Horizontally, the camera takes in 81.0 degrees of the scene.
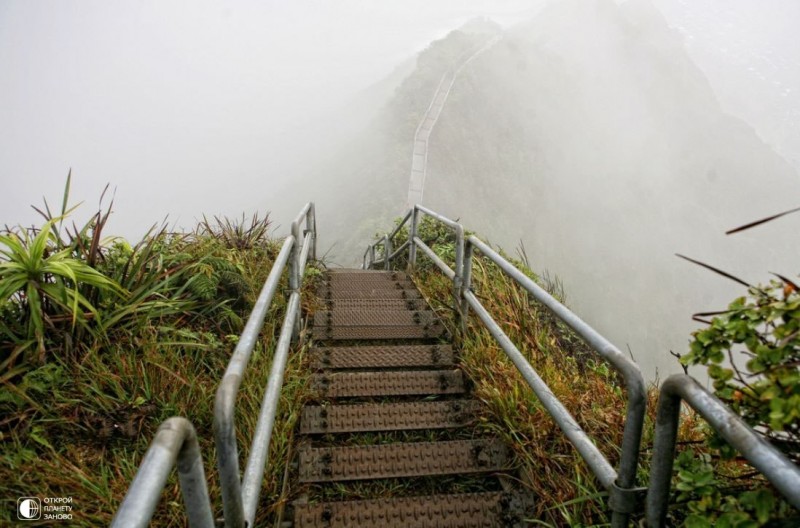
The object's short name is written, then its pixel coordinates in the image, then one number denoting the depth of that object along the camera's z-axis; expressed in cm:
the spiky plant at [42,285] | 226
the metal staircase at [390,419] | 199
